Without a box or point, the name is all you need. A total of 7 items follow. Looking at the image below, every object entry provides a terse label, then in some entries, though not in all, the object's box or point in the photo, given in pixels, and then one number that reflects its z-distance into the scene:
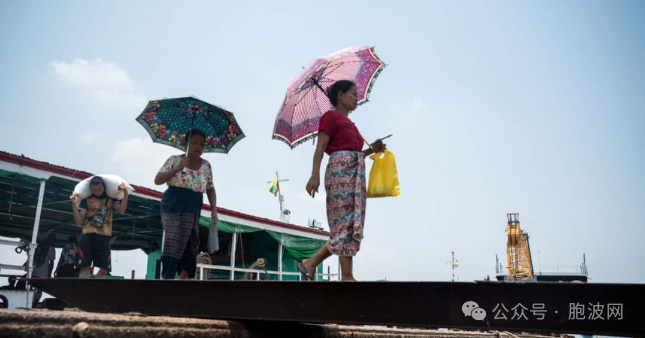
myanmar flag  18.12
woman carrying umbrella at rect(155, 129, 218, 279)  4.27
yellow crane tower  43.50
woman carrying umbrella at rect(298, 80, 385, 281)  3.46
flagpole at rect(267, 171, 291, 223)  17.18
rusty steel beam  2.25
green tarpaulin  13.28
